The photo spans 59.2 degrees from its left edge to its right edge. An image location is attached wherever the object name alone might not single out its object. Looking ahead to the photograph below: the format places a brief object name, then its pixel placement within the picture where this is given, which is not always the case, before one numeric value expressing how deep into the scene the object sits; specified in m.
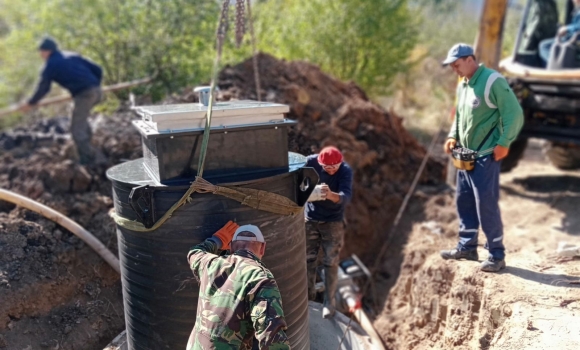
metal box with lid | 2.95
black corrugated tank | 2.94
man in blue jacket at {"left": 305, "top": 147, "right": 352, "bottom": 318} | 4.27
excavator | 6.40
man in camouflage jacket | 2.42
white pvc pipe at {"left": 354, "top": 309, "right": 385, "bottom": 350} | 4.34
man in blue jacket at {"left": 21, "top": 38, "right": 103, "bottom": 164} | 6.76
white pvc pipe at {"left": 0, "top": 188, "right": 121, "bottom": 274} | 4.75
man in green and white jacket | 4.06
